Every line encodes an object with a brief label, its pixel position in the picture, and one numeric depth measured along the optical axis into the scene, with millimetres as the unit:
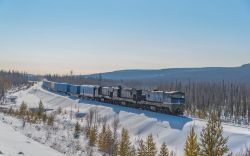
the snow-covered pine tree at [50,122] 72875
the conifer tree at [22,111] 82925
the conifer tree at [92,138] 56428
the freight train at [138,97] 59562
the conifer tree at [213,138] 27906
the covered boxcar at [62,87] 122038
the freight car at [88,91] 92225
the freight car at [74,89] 106550
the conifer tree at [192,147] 33506
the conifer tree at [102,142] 52775
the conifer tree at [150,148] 41641
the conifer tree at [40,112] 83388
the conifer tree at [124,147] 45891
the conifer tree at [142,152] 41044
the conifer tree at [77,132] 63038
